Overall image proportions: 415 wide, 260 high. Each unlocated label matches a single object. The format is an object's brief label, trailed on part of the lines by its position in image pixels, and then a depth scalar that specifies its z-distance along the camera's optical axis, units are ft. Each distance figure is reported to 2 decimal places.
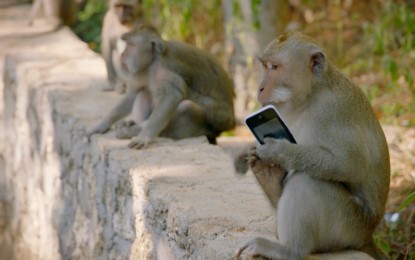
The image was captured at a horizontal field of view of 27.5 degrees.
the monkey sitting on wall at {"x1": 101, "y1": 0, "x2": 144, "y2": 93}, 25.04
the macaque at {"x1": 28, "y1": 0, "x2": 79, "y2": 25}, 35.96
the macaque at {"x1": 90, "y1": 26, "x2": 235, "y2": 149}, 19.67
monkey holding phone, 11.64
